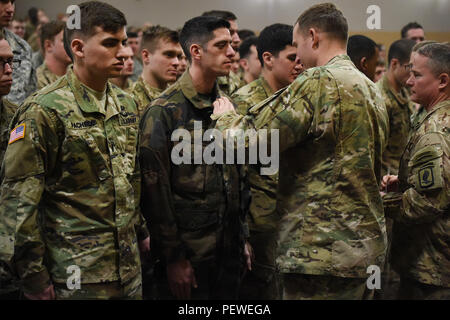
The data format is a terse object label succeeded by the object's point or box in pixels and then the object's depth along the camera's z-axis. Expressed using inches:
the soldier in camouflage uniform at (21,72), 117.1
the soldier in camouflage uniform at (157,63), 131.7
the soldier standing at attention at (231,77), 146.9
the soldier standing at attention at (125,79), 159.8
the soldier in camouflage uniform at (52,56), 144.7
